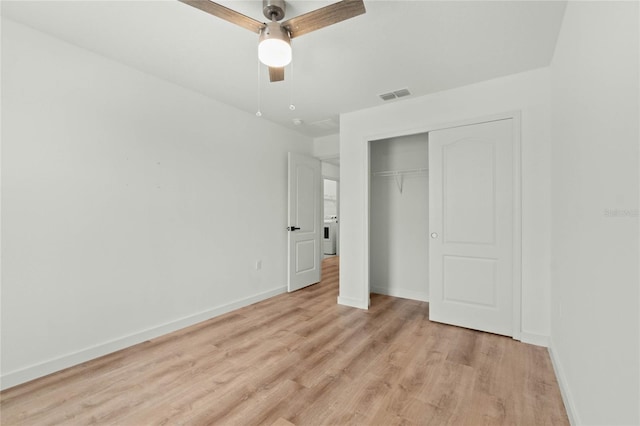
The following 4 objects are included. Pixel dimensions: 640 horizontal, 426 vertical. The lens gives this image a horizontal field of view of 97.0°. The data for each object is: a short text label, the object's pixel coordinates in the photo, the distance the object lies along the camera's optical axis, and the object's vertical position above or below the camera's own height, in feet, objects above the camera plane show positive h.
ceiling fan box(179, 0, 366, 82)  5.21 +3.80
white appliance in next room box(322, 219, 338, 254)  27.81 -2.35
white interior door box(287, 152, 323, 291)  14.65 -0.52
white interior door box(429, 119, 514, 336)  9.31 -0.47
